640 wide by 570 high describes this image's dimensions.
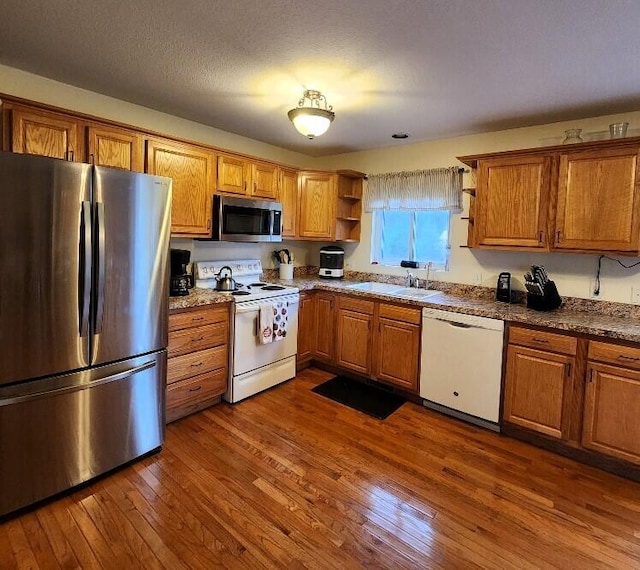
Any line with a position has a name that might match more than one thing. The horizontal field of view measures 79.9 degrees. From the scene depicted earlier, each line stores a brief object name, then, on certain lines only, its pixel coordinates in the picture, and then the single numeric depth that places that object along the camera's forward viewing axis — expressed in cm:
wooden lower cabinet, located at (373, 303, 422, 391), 327
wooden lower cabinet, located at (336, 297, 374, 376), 359
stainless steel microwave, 328
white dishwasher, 282
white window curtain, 365
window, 382
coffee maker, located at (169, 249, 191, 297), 297
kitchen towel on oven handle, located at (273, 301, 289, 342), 339
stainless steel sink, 345
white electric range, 314
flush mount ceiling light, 239
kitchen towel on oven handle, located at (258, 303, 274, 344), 325
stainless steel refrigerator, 180
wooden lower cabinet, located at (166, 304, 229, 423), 275
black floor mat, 320
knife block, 288
